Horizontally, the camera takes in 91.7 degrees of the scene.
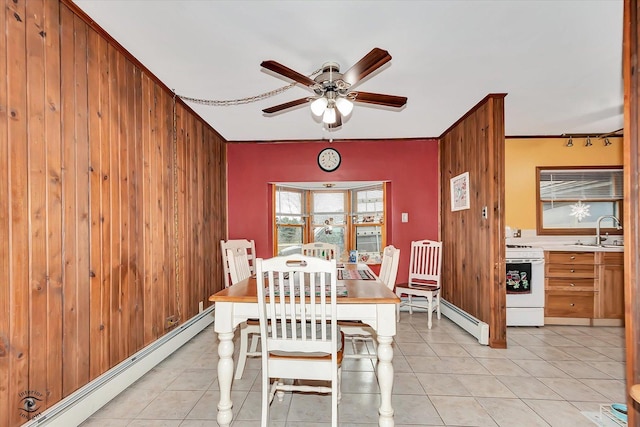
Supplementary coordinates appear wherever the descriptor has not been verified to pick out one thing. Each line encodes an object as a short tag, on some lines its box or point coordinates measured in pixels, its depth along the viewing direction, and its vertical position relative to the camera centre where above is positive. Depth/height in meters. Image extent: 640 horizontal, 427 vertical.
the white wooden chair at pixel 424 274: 3.86 -0.76
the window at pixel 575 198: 4.35 +0.27
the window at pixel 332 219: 5.01 -0.01
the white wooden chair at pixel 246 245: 3.97 -0.37
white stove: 3.65 -0.81
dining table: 1.79 -0.60
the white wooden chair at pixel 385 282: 2.32 -0.53
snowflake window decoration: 4.37 +0.08
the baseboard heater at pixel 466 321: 3.14 -1.18
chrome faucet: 4.11 -0.12
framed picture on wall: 3.70 +0.32
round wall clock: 4.62 +0.87
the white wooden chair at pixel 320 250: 3.50 -0.36
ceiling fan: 1.89 +0.91
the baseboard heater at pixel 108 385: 1.69 -1.10
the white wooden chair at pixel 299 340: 1.62 -0.66
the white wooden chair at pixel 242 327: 2.37 -0.84
